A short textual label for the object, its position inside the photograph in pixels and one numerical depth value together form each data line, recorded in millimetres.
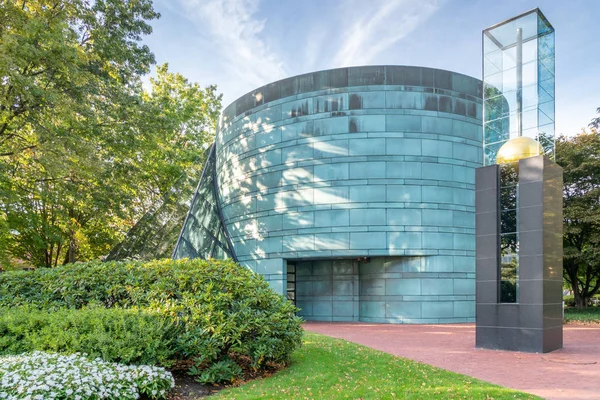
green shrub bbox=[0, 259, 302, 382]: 7375
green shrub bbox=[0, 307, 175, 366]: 6754
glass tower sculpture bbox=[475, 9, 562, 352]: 10258
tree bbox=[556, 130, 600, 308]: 22203
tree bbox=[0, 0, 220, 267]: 14109
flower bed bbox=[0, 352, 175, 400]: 5379
